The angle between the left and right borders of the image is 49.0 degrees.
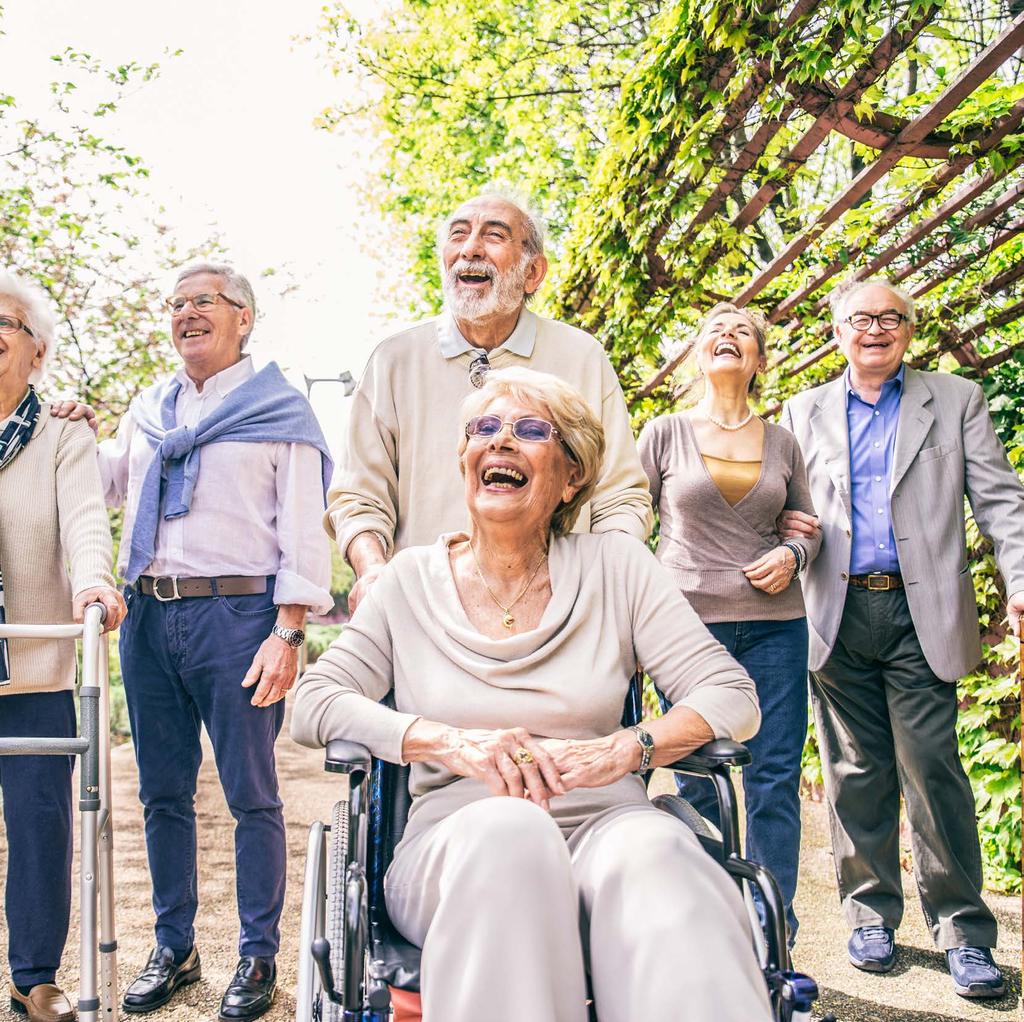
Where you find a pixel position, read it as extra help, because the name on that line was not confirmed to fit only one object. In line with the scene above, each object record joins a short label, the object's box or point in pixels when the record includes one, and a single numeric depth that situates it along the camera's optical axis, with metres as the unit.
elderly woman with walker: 2.86
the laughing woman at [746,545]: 3.28
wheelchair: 1.60
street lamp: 9.02
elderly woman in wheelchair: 1.57
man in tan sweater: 2.62
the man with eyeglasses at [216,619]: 3.02
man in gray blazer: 3.26
